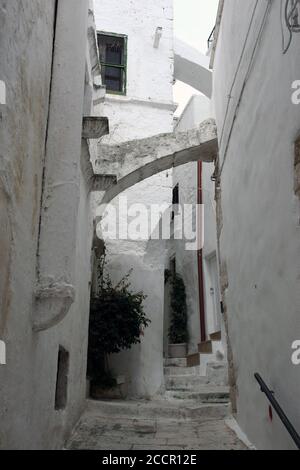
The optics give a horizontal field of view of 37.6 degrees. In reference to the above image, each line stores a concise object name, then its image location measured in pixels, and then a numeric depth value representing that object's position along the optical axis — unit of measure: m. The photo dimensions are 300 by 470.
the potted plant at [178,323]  9.81
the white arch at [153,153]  6.09
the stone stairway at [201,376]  6.20
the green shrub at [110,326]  6.17
